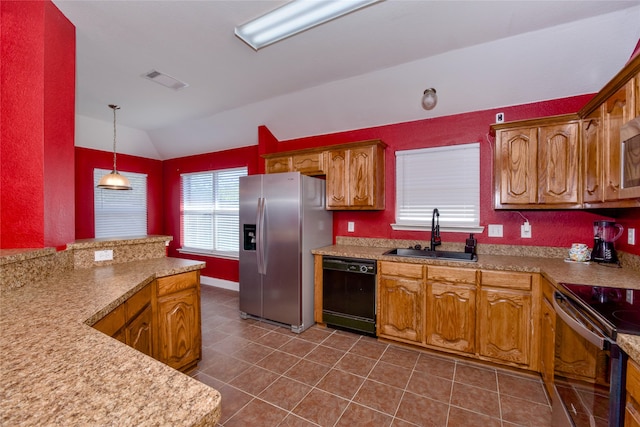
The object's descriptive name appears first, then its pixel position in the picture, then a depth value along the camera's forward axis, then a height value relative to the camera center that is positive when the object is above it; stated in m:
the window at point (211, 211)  4.88 -0.02
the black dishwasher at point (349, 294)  2.95 -0.90
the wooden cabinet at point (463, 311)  2.28 -0.88
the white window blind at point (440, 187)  3.03 +0.26
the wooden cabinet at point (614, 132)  1.72 +0.52
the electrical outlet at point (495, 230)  2.88 -0.20
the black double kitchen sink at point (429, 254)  2.97 -0.47
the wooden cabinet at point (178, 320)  2.06 -0.85
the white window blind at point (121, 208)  4.81 +0.03
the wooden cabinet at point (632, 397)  0.98 -0.66
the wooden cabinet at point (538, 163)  2.32 +0.41
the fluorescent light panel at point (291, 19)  1.86 +1.36
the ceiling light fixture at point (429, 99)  2.68 +1.06
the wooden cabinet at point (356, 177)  3.24 +0.40
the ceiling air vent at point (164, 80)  2.96 +1.42
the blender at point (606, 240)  2.28 -0.24
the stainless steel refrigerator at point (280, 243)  3.17 -0.38
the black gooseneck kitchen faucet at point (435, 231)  2.97 -0.22
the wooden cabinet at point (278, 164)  3.76 +0.63
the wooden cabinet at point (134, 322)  1.39 -0.63
